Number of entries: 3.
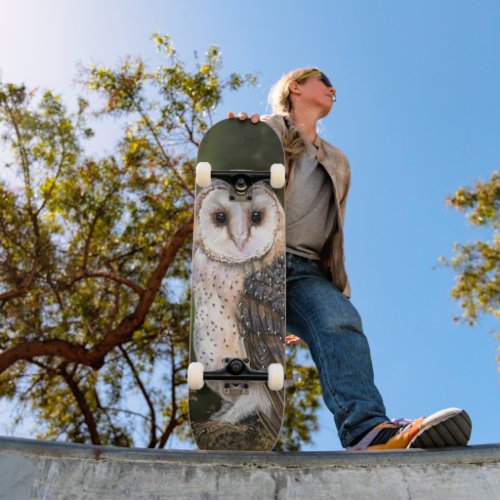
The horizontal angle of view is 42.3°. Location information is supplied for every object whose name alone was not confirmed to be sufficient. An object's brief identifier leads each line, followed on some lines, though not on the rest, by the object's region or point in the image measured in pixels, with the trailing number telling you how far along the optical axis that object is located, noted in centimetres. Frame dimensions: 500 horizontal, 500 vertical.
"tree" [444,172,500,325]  932
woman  222
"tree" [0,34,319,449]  816
